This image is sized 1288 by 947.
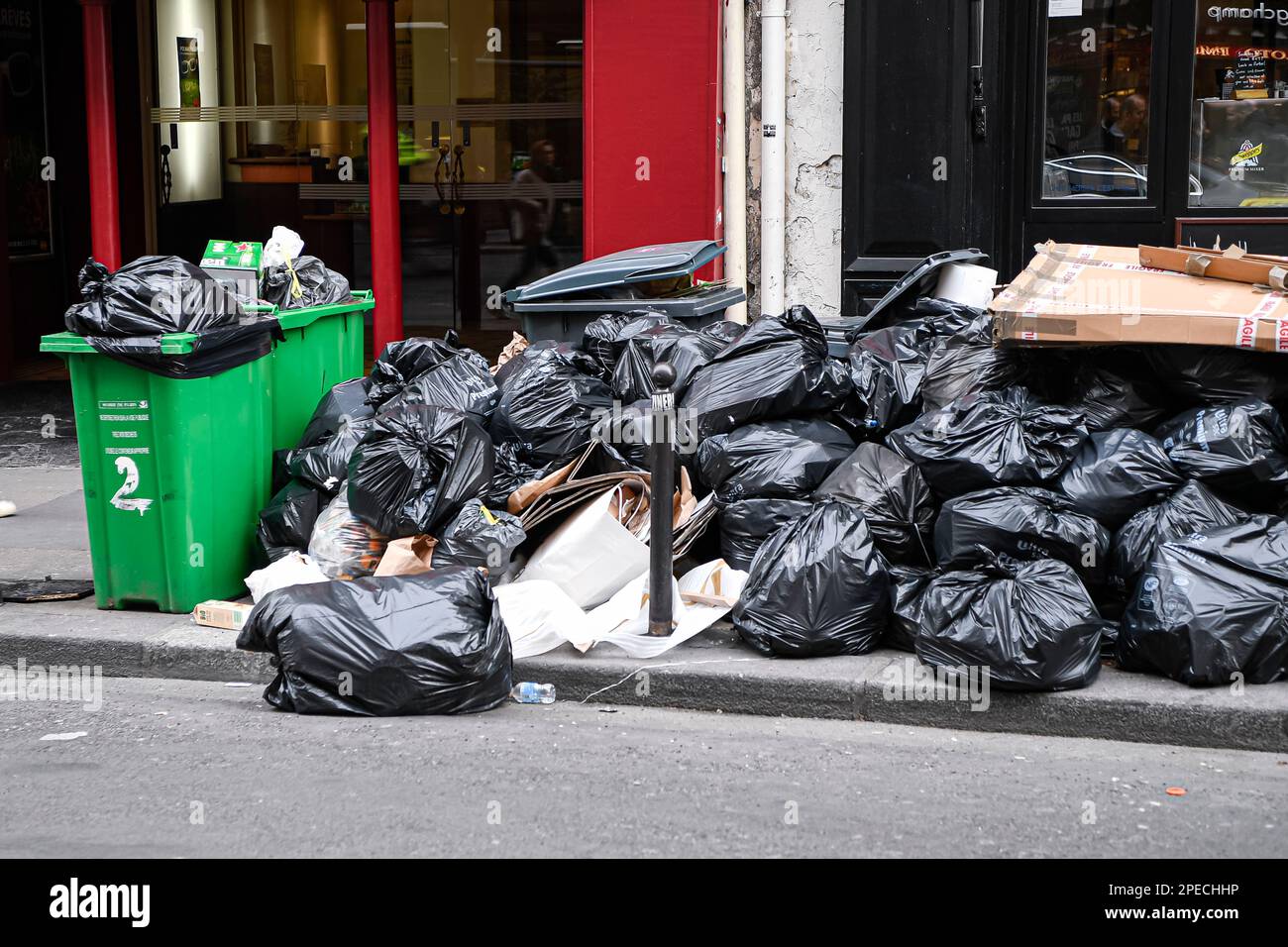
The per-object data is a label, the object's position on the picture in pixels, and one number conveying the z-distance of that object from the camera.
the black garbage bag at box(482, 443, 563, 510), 5.89
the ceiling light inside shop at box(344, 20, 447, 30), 10.38
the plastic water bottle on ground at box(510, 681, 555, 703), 5.11
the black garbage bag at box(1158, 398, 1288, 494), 5.21
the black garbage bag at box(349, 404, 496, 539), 5.61
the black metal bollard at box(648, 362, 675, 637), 5.20
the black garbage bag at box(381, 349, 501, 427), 6.30
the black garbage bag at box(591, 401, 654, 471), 5.91
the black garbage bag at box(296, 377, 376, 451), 6.43
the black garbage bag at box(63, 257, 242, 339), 5.54
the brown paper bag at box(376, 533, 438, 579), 5.49
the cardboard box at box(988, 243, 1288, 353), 5.30
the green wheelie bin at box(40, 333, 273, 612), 5.62
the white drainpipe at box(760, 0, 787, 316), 8.62
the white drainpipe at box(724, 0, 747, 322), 8.66
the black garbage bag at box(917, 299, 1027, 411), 5.93
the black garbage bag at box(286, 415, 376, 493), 6.06
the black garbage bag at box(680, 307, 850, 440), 5.90
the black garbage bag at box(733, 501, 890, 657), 5.12
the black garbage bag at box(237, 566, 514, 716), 4.79
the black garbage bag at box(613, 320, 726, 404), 6.29
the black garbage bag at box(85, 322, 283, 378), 5.51
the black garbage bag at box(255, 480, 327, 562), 5.91
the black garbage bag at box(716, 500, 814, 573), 5.62
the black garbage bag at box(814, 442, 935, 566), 5.45
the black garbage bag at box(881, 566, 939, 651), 5.12
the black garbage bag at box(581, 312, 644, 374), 6.65
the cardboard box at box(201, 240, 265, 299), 6.73
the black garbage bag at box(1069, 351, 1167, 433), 5.64
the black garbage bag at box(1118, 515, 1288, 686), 4.70
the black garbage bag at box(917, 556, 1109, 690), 4.70
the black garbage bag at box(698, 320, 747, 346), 6.70
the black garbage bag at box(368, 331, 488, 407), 6.64
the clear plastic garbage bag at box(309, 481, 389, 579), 5.76
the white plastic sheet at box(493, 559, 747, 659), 5.25
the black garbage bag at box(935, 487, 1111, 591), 5.13
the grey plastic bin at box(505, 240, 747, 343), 7.17
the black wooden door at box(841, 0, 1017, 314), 8.28
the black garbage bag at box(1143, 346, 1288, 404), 5.43
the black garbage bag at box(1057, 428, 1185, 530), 5.27
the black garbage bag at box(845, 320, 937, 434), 6.09
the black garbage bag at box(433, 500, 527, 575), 5.53
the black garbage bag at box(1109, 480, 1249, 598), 5.05
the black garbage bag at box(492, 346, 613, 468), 6.05
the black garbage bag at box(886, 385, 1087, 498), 5.39
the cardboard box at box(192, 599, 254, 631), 5.62
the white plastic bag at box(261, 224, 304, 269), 6.86
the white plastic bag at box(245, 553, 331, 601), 5.70
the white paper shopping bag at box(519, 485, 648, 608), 5.56
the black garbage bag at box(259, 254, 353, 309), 6.74
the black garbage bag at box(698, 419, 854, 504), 5.69
